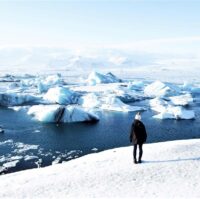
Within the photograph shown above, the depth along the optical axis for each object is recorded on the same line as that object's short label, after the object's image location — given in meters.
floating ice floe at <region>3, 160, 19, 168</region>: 21.28
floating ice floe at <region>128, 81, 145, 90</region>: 62.94
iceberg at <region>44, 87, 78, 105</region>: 49.83
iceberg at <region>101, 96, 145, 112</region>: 44.01
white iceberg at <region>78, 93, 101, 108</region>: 47.05
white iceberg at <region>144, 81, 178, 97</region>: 57.31
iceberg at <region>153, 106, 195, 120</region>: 38.62
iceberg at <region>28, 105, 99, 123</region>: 36.88
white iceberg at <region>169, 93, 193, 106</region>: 49.38
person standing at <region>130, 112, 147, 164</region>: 11.94
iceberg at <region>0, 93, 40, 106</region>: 48.84
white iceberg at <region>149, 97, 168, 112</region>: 44.10
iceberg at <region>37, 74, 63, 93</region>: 59.46
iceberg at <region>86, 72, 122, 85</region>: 72.10
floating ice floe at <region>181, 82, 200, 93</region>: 62.03
